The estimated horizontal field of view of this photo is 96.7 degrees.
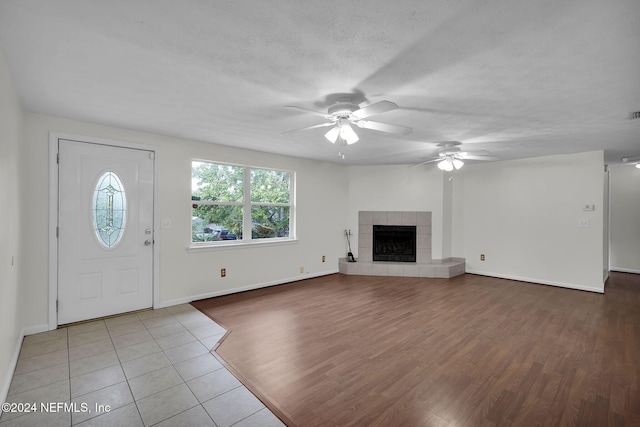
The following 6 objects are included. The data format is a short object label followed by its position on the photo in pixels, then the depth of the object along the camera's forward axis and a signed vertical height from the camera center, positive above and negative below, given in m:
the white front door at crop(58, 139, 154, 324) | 3.12 -0.20
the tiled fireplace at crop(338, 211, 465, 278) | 5.54 -0.90
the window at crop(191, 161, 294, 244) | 4.18 +0.18
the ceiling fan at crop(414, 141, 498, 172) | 4.11 +0.90
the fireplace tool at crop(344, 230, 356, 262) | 5.98 -0.65
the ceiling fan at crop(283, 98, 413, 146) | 2.38 +0.83
